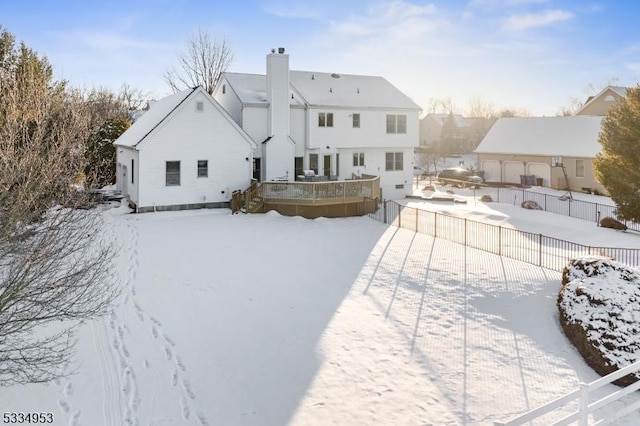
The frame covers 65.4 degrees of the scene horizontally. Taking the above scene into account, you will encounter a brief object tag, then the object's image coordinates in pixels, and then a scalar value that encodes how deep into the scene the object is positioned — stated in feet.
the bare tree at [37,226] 24.06
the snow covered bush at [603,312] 36.27
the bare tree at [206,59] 165.40
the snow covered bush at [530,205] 99.15
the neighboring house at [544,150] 124.57
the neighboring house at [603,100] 152.97
